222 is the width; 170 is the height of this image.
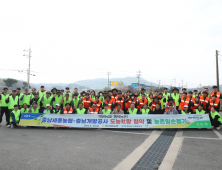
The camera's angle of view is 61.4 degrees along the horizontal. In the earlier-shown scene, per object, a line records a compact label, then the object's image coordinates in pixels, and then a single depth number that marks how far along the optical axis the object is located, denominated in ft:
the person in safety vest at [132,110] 31.01
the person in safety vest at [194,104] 31.58
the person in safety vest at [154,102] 32.73
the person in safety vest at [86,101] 33.78
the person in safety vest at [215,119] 28.73
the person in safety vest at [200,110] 29.75
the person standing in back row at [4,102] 30.78
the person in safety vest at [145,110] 30.95
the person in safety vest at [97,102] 32.53
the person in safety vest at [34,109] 30.91
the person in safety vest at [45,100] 33.19
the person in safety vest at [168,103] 30.85
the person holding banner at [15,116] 29.35
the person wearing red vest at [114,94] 34.47
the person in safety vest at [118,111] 30.50
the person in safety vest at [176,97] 33.96
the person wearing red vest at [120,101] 33.47
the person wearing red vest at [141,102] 33.81
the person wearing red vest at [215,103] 30.28
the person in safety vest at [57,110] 30.96
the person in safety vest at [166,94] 36.31
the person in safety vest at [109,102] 32.52
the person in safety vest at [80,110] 30.52
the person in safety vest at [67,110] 30.33
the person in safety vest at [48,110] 30.78
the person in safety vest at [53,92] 33.73
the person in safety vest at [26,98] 32.78
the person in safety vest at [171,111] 29.73
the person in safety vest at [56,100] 33.35
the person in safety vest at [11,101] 30.83
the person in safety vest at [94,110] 30.49
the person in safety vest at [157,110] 30.71
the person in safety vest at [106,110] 30.52
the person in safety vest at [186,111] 30.09
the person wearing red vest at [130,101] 33.99
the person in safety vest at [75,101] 33.76
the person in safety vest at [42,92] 34.38
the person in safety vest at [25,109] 30.92
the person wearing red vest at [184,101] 32.01
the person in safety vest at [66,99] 33.36
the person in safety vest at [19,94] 32.15
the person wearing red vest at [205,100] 31.41
